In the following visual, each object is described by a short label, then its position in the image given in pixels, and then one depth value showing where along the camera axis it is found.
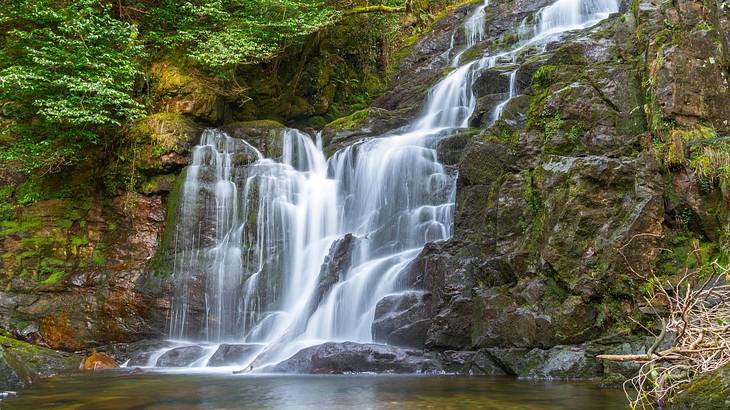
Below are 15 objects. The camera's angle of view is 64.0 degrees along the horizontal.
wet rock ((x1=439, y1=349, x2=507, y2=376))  9.03
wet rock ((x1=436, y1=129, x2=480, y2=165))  13.92
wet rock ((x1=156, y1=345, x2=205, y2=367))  11.62
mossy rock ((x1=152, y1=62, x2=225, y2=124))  16.25
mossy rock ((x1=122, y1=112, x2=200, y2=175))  15.21
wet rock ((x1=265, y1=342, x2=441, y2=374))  9.34
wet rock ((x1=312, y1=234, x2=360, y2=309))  12.19
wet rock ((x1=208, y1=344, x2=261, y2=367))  11.13
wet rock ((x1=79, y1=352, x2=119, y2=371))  11.13
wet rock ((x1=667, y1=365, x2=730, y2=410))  4.66
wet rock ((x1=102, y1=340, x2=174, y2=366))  12.27
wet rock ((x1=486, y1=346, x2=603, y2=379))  8.05
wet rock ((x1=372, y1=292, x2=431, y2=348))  10.27
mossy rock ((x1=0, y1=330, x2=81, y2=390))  7.84
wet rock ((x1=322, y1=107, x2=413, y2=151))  16.73
